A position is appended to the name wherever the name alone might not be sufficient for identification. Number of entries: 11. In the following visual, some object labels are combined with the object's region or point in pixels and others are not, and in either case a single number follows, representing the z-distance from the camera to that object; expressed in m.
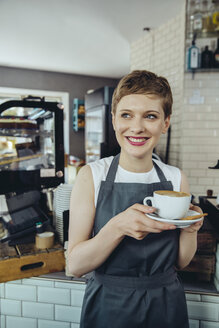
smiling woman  0.88
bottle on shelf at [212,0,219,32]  2.82
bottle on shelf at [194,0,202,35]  2.93
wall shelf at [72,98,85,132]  6.29
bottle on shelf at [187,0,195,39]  2.98
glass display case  1.75
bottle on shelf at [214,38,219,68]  2.78
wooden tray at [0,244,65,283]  1.28
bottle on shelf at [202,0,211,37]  2.88
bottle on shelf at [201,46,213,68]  2.83
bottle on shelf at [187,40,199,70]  2.92
